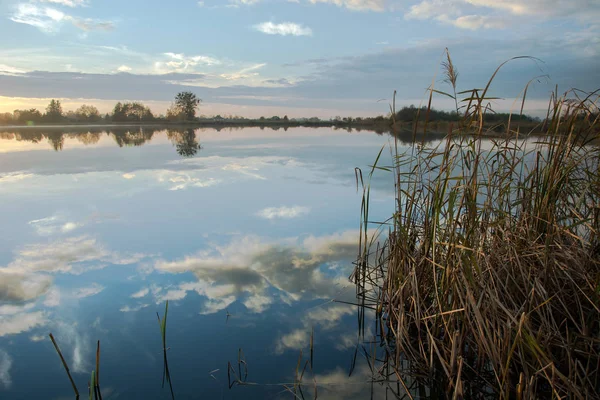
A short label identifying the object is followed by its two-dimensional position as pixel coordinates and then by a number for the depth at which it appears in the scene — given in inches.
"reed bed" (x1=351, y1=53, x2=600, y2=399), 71.9
